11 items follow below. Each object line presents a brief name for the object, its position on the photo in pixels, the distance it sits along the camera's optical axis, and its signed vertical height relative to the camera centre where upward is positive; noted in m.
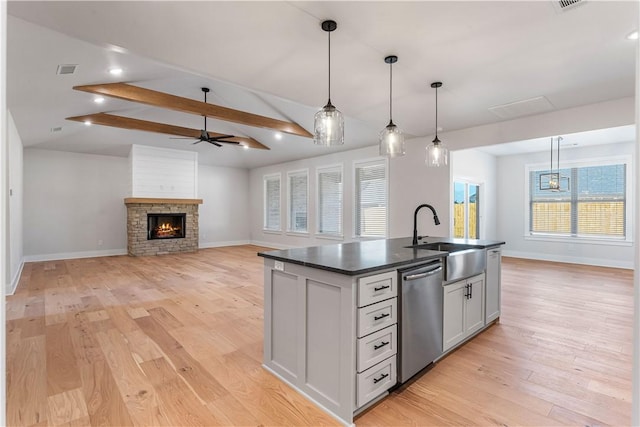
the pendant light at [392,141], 3.12 +0.70
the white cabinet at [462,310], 2.64 -0.87
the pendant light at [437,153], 3.55 +0.67
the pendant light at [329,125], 2.65 +0.74
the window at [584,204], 6.80 +0.22
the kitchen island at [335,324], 1.88 -0.72
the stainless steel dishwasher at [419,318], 2.17 -0.76
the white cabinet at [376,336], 1.90 -0.77
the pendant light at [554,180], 7.23 +0.77
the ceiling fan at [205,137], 6.00 +1.44
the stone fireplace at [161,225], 8.24 -0.37
